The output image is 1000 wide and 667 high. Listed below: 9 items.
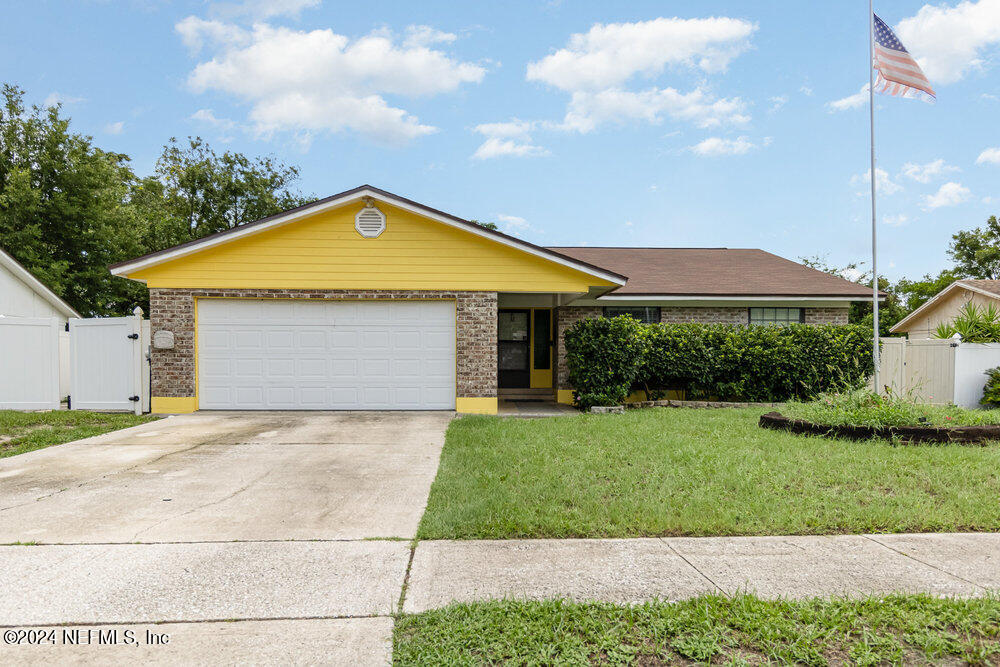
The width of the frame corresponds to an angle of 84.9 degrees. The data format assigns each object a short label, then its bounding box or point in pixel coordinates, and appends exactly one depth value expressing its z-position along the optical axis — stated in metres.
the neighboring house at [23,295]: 16.31
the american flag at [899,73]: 9.88
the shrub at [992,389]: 12.20
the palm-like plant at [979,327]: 13.02
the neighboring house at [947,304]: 21.31
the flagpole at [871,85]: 10.19
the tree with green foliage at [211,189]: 29.52
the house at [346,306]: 11.33
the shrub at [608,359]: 11.66
